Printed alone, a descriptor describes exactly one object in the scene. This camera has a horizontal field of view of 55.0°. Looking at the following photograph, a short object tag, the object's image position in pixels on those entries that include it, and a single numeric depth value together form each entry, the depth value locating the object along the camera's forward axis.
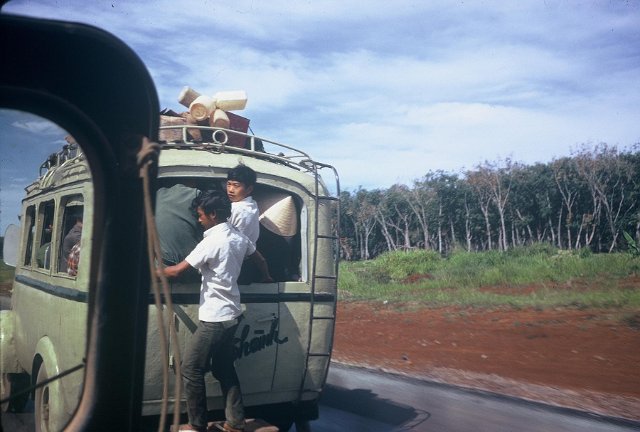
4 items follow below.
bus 3.50
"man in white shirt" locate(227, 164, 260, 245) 4.57
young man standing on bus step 4.19
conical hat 5.00
